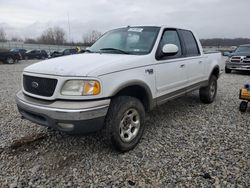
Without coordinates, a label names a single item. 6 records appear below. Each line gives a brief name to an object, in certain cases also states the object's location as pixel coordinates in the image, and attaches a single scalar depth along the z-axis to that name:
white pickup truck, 2.82
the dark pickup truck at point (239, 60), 12.22
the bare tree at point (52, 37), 75.62
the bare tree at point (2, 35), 81.19
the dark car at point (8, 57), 22.80
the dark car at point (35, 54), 31.20
